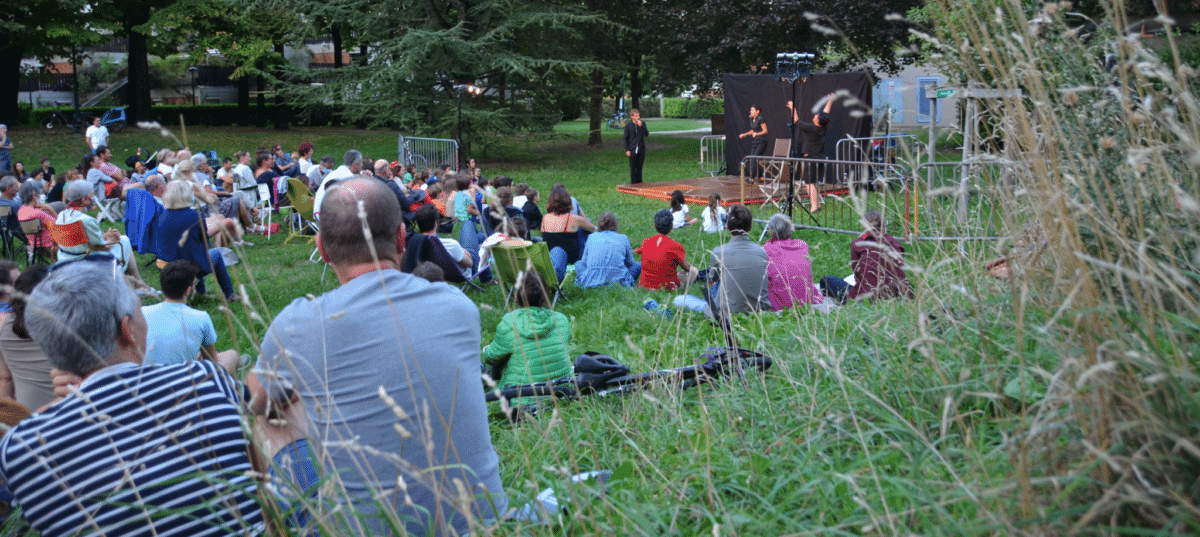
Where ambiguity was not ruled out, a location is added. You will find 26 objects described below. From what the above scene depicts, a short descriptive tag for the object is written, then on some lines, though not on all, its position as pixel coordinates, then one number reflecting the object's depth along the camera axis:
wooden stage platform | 14.71
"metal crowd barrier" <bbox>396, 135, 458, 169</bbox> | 18.94
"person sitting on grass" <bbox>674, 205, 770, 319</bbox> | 6.02
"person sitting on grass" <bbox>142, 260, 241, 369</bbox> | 4.49
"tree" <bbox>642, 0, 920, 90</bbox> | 22.38
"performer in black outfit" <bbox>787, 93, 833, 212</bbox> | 14.71
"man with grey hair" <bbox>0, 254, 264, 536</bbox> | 2.06
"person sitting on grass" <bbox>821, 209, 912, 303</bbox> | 5.02
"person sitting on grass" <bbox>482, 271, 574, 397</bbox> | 4.76
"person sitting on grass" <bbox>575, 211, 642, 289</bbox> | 8.27
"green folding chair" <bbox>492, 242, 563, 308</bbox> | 7.41
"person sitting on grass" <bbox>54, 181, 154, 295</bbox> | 7.46
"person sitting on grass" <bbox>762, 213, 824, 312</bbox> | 6.00
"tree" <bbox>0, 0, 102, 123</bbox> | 24.77
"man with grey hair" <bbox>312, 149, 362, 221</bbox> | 10.52
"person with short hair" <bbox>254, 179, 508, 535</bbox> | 2.26
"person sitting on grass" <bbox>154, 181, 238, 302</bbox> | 7.97
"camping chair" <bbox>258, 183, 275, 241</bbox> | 12.34
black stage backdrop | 17.39
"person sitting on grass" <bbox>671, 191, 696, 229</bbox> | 11.47
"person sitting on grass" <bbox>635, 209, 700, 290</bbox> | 7.87
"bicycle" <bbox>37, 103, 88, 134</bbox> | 26.89
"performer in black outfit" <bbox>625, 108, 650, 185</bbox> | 17.62
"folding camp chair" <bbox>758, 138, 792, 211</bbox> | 13.25
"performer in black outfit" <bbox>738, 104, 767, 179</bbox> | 16.56
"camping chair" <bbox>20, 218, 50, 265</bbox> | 9.47
